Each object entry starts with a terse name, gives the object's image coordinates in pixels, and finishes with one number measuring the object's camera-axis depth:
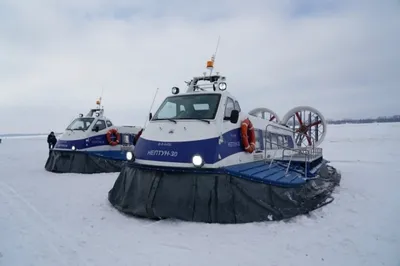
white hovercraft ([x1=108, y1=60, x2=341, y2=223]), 4.22
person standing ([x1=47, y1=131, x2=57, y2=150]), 14.94
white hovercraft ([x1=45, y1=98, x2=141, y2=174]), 9.45
